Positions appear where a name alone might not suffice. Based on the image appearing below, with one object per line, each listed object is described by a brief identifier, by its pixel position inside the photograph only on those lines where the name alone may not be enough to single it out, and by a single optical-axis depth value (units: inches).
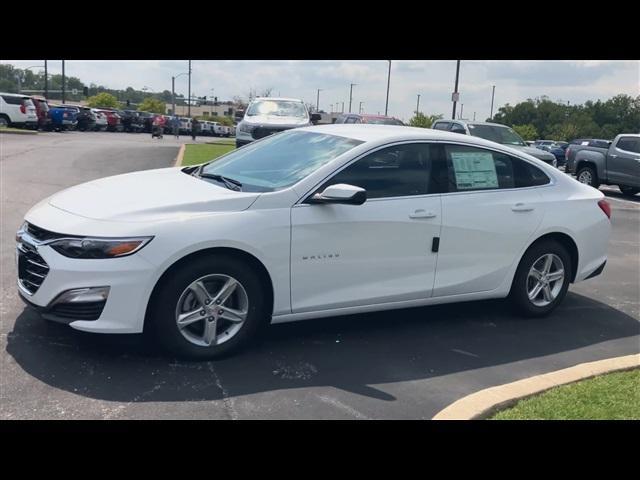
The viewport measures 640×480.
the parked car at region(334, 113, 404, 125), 890.7
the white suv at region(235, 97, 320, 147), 700.7
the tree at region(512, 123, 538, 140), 2701.8
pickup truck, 703.1
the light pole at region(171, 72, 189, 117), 2547.7
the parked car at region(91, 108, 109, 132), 1666.3
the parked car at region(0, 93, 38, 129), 1216.8
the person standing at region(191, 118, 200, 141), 1617.5
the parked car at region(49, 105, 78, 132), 1393.9
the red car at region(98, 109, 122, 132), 1739.2
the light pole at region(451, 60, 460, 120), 1186.6
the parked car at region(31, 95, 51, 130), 1300.4
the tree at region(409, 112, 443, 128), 1453.0
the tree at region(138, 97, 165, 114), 3587.6
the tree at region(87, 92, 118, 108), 3154.5
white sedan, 166.4
